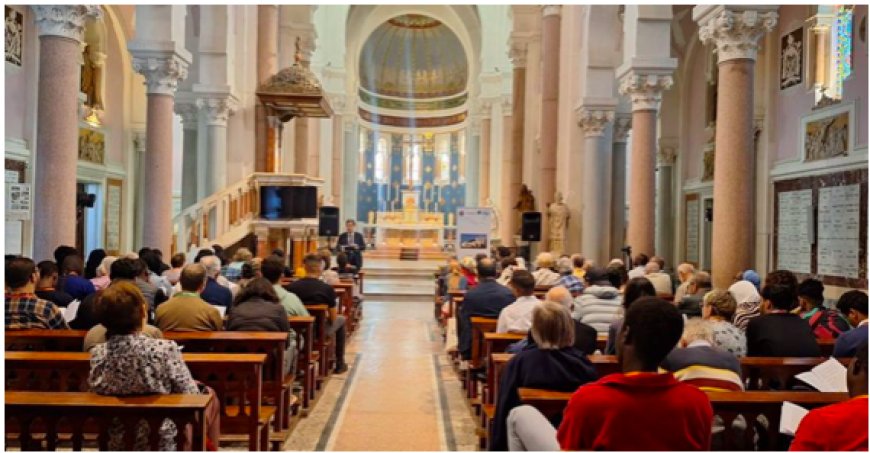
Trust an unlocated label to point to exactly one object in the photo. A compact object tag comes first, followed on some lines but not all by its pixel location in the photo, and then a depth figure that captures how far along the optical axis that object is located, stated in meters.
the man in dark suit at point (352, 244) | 17.12
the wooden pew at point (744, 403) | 3.47
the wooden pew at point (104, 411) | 3.25
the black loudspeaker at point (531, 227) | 18.23
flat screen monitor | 14.61
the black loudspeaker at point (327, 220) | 21.39
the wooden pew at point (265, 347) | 5.32
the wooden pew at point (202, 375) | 4.38
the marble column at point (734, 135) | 8.97
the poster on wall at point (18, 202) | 10.02
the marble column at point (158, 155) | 11.52
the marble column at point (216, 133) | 15.44
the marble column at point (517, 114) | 22.95
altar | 31.59
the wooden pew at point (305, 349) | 6.76
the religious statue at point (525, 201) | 20.22
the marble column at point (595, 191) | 16.38
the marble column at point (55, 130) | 8.40
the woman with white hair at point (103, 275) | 7.37
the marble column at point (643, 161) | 12.74
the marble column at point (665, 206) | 21.09
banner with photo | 15.35
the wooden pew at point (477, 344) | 6.98
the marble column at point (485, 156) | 32.25
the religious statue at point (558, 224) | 17.02
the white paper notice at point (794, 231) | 14.38
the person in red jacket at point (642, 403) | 2.58
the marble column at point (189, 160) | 16.84
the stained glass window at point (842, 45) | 13.43
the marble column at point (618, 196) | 18.09
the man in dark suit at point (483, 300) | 7.46
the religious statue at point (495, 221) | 27.97
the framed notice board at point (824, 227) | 12.76
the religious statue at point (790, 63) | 14.94
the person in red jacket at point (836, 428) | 2.48
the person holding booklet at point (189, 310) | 5.41
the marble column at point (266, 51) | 17.08
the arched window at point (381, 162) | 38.06
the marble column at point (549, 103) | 19.06
